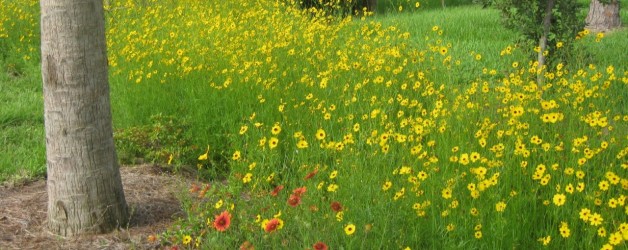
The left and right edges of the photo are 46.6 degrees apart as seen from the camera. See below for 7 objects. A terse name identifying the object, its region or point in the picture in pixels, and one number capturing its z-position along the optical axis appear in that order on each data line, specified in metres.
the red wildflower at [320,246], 2.73
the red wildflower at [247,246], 3.04
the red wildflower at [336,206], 2.95
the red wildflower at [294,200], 2.97
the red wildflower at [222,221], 3.00
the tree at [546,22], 6.79
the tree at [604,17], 10.76
